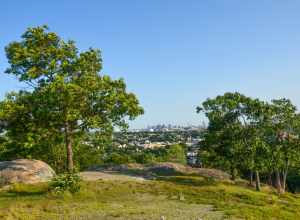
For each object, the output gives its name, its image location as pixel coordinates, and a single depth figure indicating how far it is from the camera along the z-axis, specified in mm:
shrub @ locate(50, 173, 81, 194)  21598
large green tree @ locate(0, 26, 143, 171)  25299
